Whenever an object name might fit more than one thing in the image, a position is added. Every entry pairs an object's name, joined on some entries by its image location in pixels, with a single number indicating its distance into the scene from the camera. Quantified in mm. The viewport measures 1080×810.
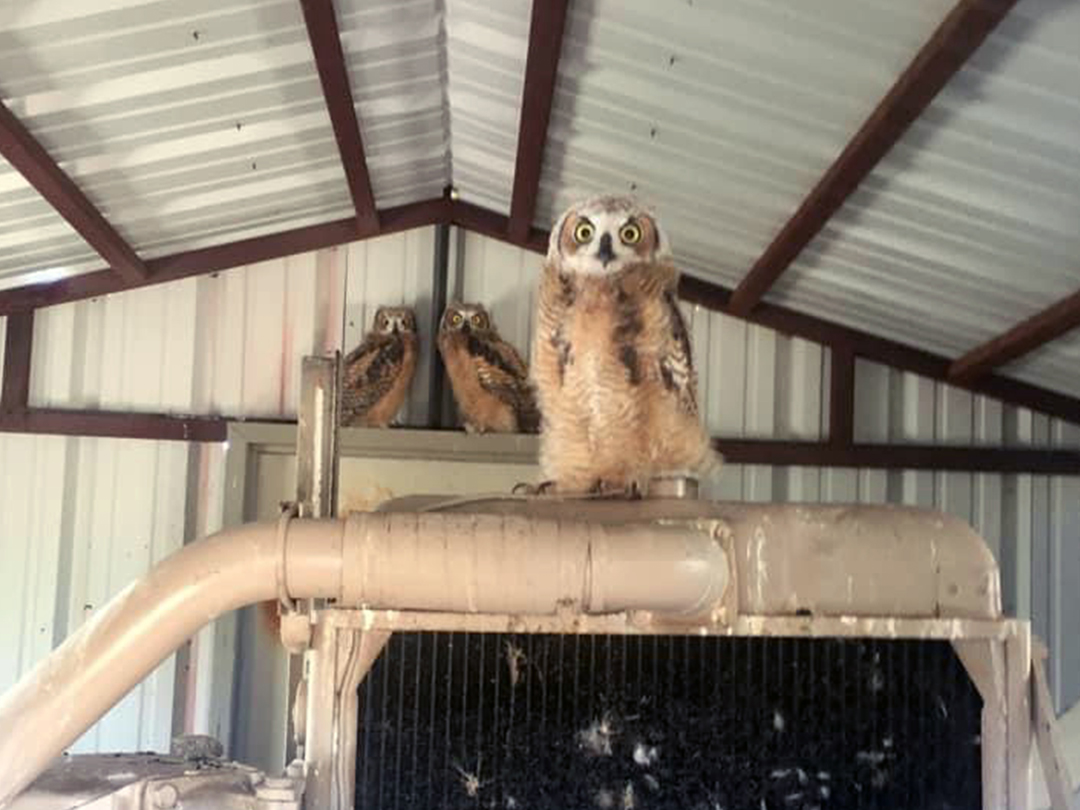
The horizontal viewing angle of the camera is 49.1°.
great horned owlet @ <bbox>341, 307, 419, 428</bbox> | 3869
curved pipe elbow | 1339
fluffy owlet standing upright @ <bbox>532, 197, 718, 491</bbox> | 1900
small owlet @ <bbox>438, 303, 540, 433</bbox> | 3857
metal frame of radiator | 1442
